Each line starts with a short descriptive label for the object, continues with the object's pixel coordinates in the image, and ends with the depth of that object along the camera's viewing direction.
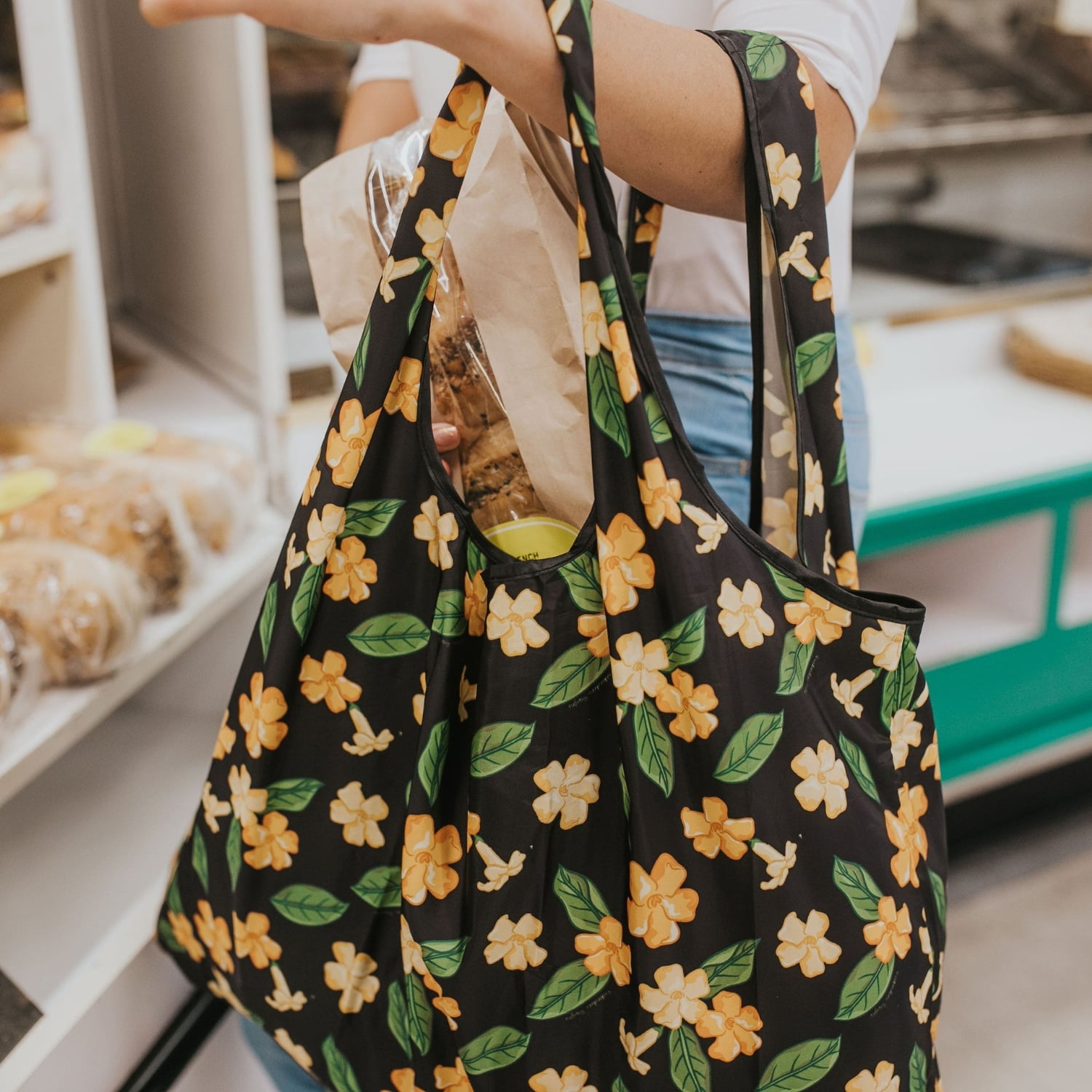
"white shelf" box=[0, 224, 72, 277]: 1.01
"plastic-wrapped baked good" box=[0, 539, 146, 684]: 0.85
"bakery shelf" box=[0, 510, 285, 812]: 0.82
